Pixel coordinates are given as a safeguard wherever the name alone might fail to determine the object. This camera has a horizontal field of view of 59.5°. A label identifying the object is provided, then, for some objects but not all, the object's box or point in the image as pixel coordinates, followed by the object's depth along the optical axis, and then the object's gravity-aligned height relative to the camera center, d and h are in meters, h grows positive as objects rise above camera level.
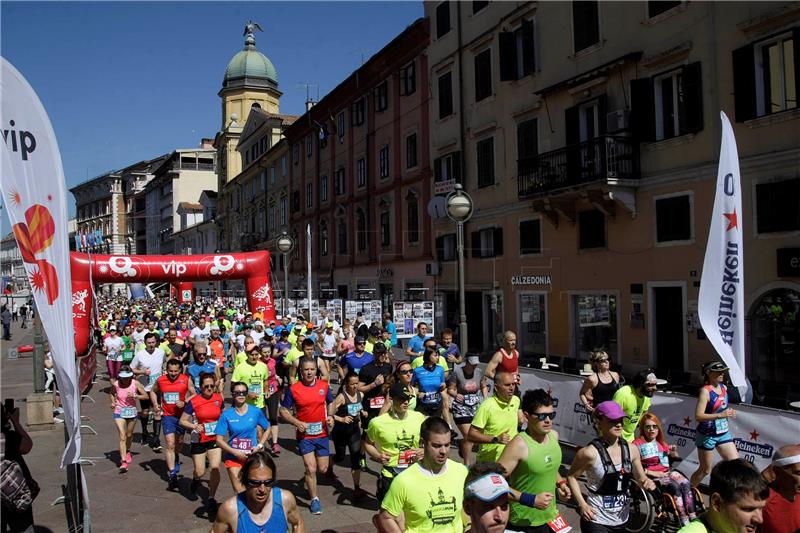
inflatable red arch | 20.97 +0.76
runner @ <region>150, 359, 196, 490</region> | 9.61 -1.56
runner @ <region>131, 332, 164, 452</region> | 12.46 -1.30
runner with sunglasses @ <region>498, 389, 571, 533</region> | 5.34 -1.44
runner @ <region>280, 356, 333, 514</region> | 8.48 -1.56
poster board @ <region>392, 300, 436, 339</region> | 24.05 -0.96
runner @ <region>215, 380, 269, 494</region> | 7.75 -1.55
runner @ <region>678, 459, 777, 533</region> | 3.47 -1.12
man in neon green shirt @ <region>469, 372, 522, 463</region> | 6.87 -1.36
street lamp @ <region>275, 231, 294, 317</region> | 24.28 +1.68
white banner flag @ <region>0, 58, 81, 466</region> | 5.57 +0.68
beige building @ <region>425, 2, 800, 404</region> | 15.57 +3.16
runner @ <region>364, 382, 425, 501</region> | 6.98 -1.49
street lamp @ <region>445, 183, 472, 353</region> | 13.37 +1.45
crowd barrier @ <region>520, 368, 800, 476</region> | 8.11 -1.82
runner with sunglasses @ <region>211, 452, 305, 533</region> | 4.41 -1.38
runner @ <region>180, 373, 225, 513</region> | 8.68 -1.56
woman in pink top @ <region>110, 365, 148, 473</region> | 10.51 -1.66
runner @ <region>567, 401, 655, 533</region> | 5.35 -1.49
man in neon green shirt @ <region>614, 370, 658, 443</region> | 7.89 -1.31
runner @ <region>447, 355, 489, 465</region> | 10.21 -1.55
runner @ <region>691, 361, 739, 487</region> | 7.89 -1.55
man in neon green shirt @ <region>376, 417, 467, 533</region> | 4.79 -1.43
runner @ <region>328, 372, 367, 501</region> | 8.77 -1.73
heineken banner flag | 7.57 +0.02
